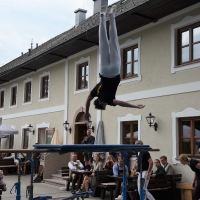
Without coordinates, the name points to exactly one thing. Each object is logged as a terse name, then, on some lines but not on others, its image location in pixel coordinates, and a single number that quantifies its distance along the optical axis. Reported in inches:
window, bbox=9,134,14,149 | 818.5
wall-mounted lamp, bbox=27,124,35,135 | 721.6
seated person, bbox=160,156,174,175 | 409.3
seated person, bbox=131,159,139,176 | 419.7
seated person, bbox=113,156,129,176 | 413.9
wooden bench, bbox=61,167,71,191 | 506.7
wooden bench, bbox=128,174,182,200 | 372.2
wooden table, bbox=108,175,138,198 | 388.1
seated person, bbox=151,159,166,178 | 403.1
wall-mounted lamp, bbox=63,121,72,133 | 602.2
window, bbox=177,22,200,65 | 407.5
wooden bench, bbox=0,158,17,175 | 687.7
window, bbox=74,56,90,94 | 576.2
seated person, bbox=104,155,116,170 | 457.7
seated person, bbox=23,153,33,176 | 669.0
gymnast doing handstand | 202.2
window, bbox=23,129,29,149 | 751.1
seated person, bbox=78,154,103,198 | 431.2
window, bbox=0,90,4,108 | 892.3
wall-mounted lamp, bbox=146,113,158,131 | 438.7
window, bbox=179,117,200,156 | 400.5
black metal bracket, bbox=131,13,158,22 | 439.0
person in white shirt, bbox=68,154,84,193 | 453.1
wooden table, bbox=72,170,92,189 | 446.3
